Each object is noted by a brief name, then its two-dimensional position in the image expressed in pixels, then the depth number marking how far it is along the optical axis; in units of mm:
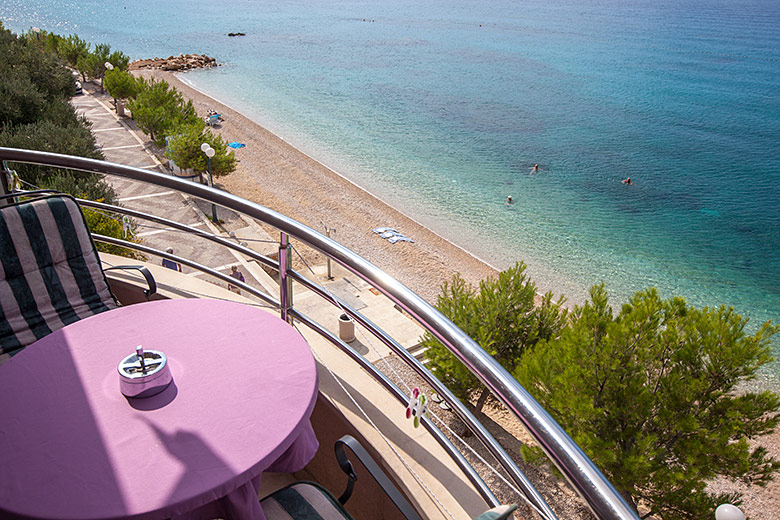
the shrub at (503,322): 11859
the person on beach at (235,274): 12135
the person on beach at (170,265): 11686
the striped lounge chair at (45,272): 2869
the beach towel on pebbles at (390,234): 23266
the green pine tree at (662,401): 8734
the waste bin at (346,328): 12401
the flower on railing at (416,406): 1837
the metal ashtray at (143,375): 1852
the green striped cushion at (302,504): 1866
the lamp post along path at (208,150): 18530
